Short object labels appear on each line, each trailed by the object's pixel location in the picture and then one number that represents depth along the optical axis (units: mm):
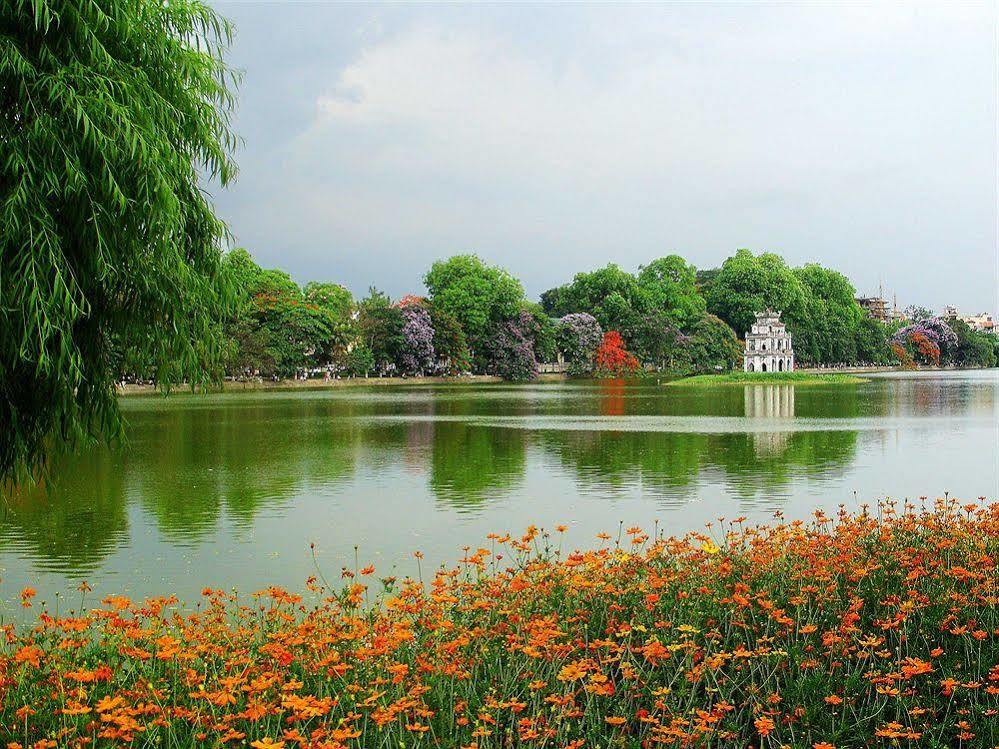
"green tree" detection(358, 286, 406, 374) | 71125
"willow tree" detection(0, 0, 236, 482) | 5922
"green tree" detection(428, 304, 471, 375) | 74125
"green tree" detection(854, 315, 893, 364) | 110625
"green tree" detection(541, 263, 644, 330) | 90000
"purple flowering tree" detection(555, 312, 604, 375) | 85625
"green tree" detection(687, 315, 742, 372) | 92625
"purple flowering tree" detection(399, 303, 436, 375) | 71562
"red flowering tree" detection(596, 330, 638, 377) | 87188
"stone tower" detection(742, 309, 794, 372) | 88188
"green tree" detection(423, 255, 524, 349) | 79062
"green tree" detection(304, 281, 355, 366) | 66750
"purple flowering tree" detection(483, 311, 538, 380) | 79188
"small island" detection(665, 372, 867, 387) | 73219
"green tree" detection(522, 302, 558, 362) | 82500
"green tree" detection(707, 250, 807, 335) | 101875
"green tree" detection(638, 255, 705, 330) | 94875
